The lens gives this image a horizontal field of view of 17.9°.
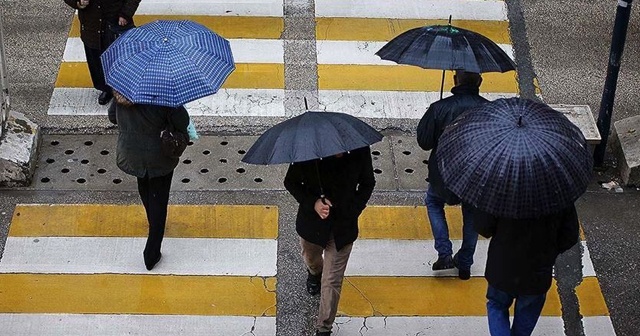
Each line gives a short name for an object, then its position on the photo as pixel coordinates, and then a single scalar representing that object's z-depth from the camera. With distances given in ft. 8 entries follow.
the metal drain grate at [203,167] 54.31
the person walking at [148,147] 43.87
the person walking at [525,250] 38.15
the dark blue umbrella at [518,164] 35.00
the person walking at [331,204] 40.33
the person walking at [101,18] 56.87
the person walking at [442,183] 44.06
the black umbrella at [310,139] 37.69
